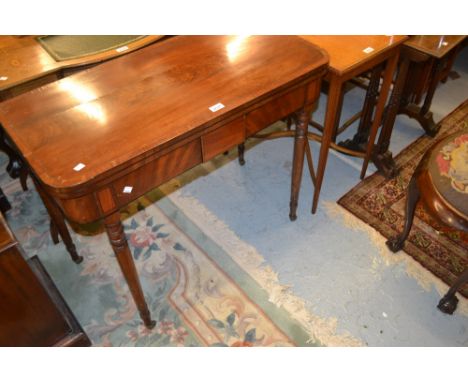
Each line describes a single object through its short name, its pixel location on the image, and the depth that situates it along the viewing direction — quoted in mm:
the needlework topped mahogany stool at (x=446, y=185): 1625
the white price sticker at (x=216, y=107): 1419
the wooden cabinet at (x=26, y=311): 1422
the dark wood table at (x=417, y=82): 2121
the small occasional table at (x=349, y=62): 1805
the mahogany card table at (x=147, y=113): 1276
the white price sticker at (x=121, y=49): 2010
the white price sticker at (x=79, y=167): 1229
